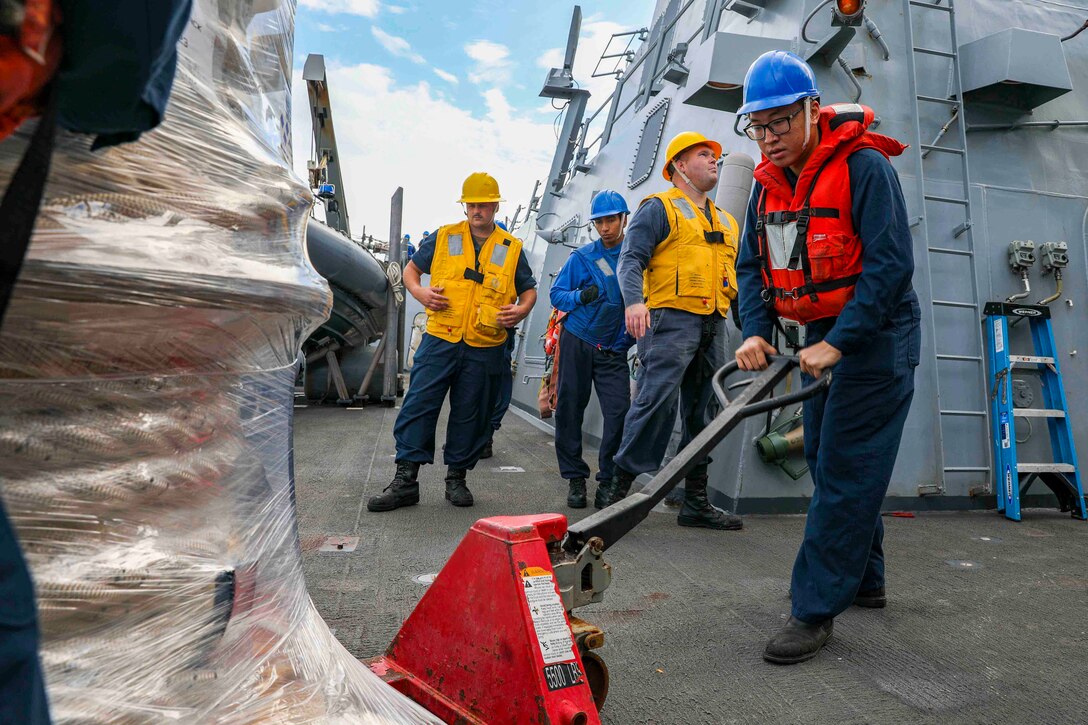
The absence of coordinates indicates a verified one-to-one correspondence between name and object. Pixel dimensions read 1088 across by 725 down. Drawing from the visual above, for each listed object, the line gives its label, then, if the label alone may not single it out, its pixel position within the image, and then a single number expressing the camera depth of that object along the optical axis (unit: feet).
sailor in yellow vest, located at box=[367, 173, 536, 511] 12.32
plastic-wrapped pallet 2.77
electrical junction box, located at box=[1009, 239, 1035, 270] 14.44
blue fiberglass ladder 13.25
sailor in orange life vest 6.80
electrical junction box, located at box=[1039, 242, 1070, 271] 14.49
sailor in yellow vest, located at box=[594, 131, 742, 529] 11.81
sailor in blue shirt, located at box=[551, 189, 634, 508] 13.89
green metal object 12.10
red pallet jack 4.42
